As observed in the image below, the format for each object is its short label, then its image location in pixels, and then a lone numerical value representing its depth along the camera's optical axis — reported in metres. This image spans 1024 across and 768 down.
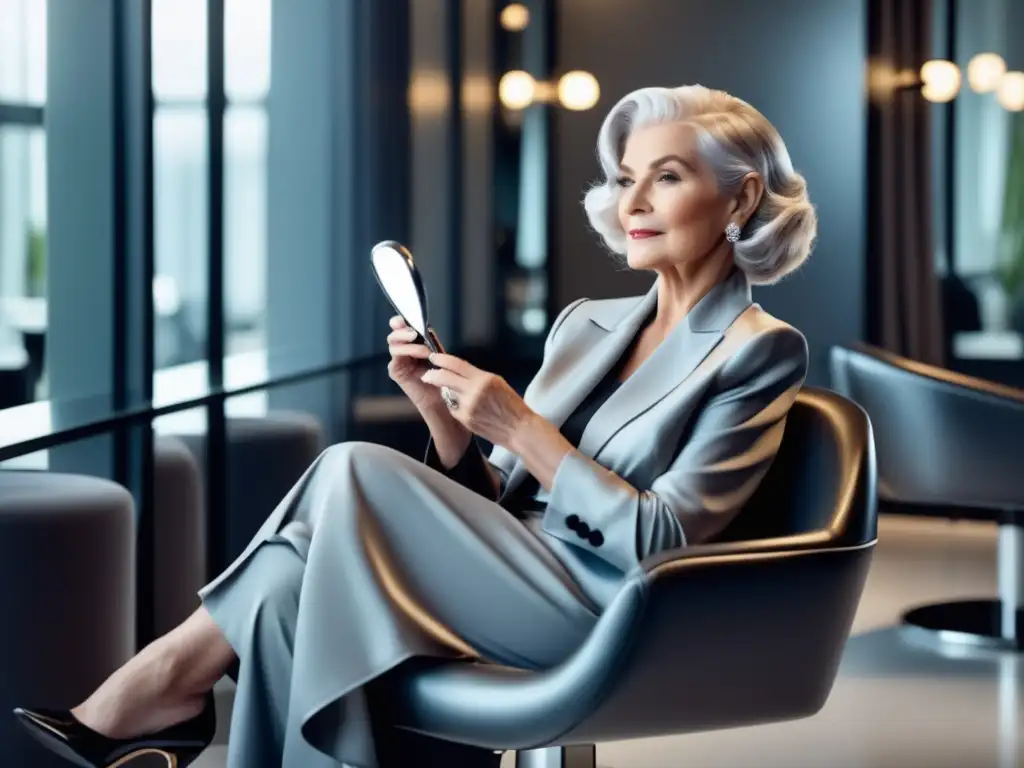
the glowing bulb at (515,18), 6.52
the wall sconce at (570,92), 6.90
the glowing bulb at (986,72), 6.55
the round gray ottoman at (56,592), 2.58
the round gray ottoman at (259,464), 3.73
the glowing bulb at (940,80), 6.60
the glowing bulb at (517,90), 6.54
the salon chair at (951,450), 4.20
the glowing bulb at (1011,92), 6.52
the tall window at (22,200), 2.58
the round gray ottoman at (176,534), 3.28
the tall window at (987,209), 6.58
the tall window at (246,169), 3.61
